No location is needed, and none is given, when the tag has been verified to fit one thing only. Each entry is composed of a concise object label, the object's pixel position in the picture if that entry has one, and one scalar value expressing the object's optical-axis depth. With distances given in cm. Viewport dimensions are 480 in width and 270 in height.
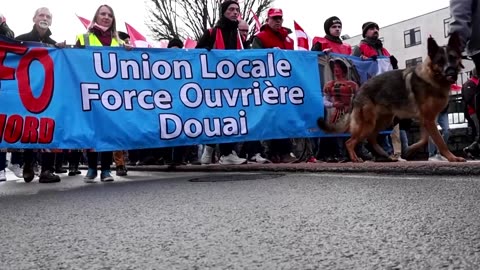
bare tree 2786
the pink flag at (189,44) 1442
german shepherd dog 572
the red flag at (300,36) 990
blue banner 554
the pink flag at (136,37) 1264
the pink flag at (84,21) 949
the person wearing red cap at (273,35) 775
